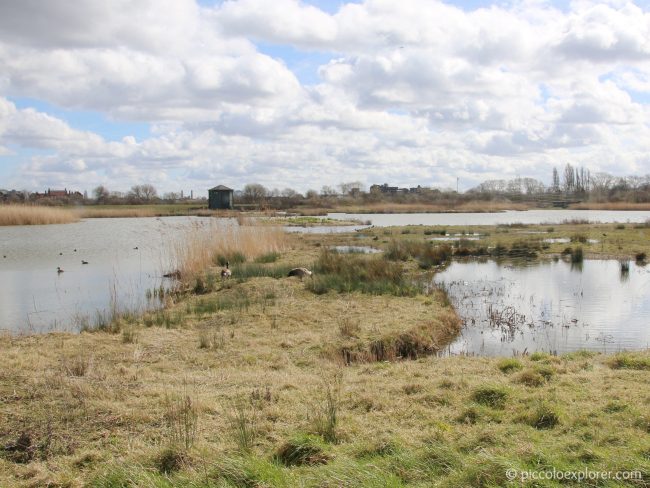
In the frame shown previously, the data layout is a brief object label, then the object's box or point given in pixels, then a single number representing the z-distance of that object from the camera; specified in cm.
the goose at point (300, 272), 1701
